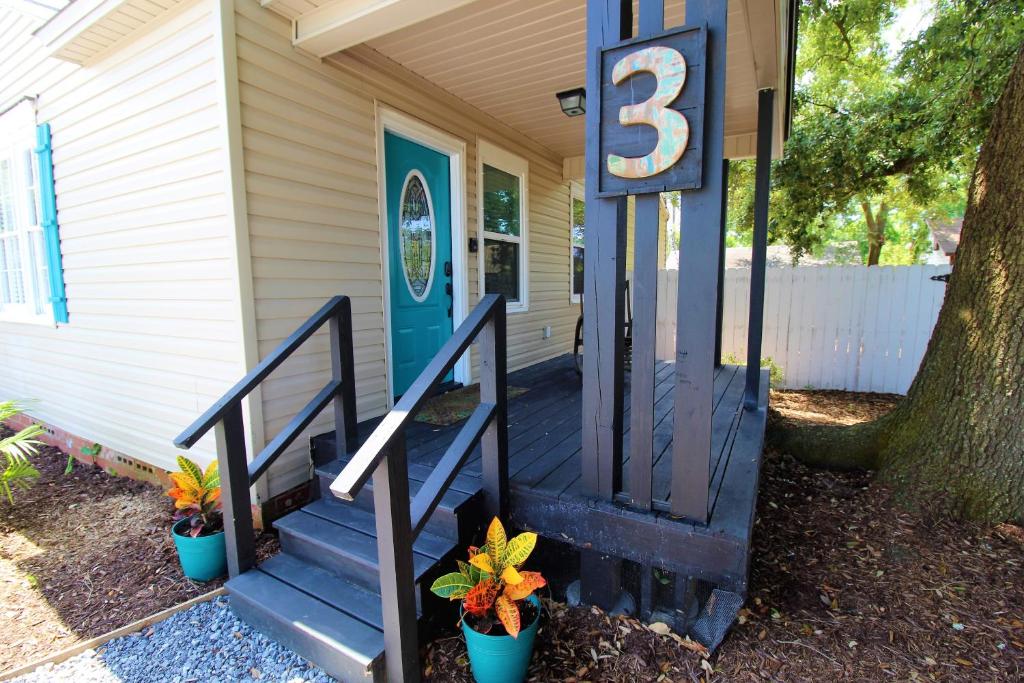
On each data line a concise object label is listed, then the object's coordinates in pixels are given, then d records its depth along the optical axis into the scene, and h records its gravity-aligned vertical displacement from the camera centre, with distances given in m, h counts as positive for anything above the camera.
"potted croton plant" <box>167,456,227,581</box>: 2.31 -1.13
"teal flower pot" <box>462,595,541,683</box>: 1.63 -1.21
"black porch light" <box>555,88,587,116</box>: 3.62 +1.34
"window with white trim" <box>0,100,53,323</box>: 3.96 +0.56
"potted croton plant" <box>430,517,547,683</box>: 1.63 -1.06
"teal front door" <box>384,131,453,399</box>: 3.55 +0.25
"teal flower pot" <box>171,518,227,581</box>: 2.30 -1.23
